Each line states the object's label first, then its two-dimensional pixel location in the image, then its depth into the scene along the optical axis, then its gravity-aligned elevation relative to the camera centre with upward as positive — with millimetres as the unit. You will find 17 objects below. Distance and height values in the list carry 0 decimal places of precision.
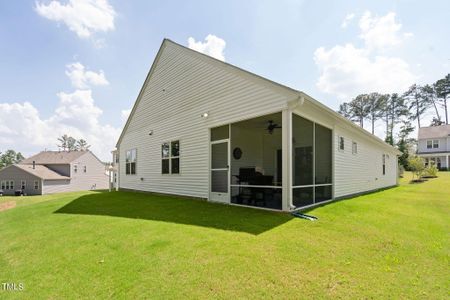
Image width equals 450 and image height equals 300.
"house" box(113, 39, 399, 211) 6875 +673
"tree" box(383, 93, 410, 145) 37219 +7304
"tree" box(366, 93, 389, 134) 37781 +8417
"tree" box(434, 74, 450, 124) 35531 +10556
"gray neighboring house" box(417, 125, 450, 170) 31000 +1719
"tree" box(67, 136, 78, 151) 64938 +3825
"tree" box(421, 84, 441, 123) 36594 +9793
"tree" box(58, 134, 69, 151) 63712 +4289
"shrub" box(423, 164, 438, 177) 21028 -1290
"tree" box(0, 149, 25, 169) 57162 -68
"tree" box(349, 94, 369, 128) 39469 +8424
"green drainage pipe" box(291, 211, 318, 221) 5480 -1405
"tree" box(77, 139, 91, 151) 66225 +3365
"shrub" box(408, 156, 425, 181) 20286 -735
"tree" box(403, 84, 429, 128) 37281 +8893
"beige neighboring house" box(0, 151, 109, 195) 32906 -2558
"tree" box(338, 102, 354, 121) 41312 +8496
